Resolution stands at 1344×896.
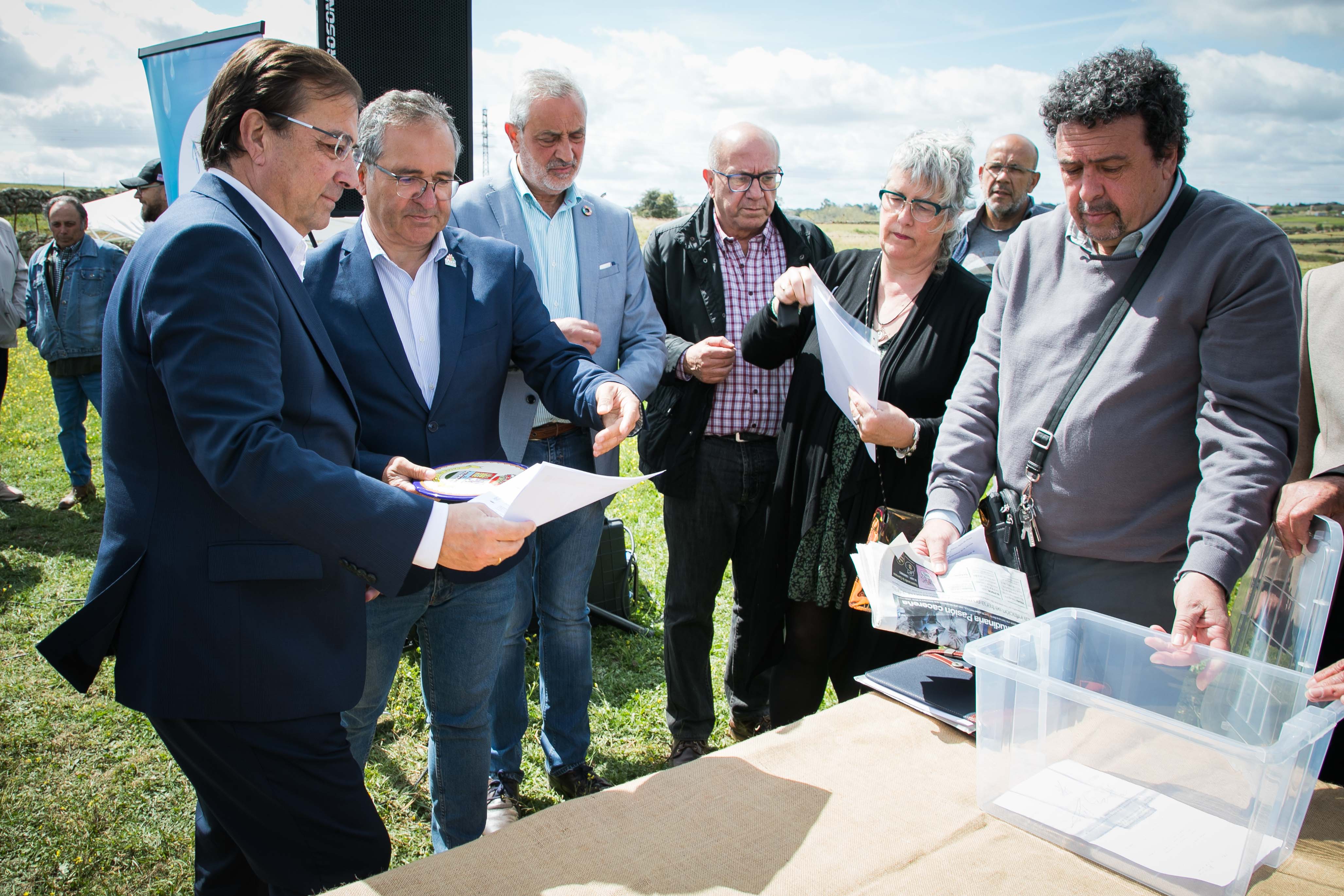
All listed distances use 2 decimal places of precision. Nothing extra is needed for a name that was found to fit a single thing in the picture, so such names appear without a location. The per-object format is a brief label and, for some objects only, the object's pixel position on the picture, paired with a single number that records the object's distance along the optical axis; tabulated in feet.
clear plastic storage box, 3.69
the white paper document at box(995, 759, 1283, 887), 3.77
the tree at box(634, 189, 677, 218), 121.49
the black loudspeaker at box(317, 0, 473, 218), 12.98
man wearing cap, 20.08
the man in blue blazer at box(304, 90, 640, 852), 6.35
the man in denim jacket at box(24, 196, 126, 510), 19.57
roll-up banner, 11.93
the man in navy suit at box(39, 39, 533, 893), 4.28
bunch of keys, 6.02
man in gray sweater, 5.01
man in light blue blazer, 8.68
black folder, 5.16
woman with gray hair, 7.91
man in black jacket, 9.39
